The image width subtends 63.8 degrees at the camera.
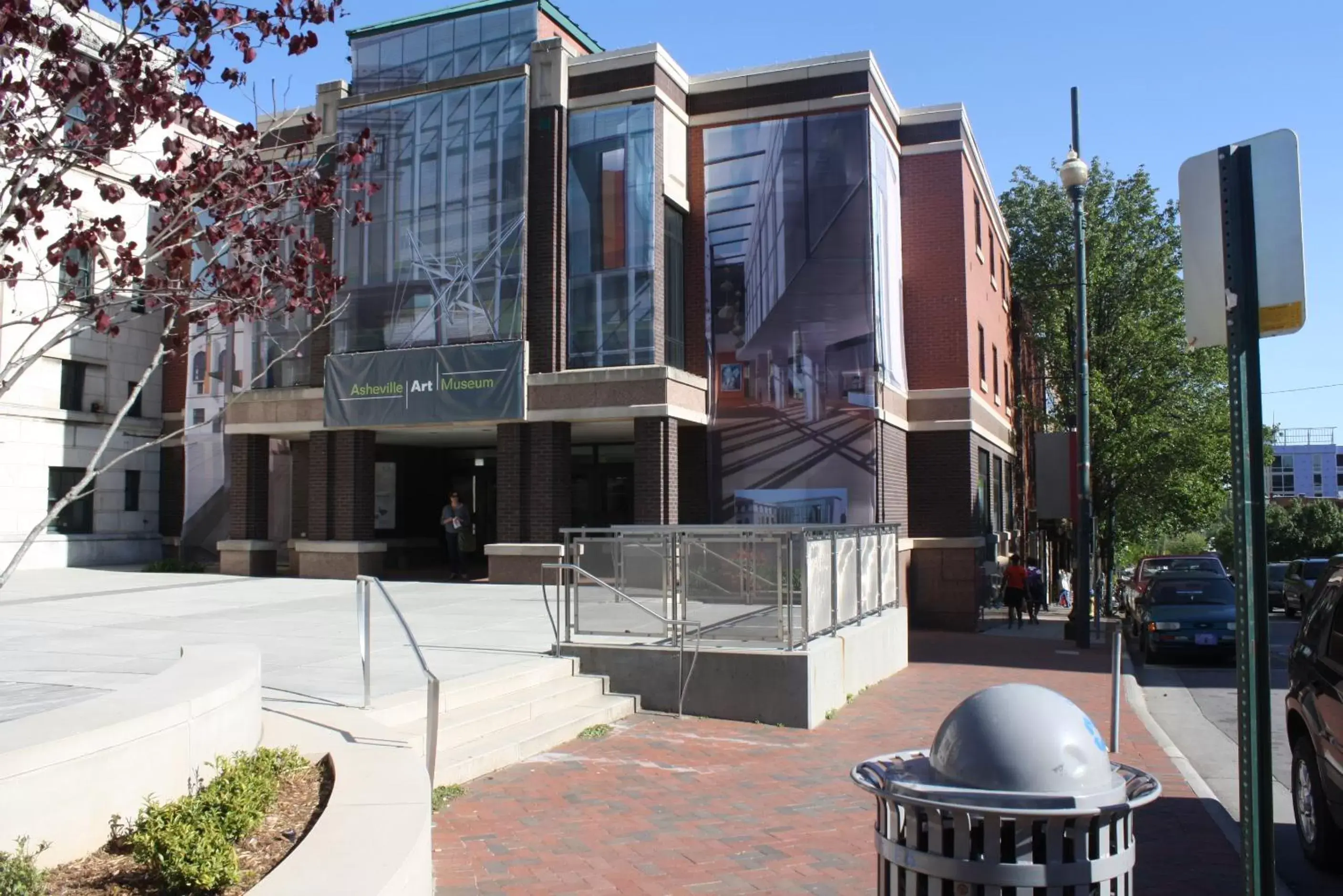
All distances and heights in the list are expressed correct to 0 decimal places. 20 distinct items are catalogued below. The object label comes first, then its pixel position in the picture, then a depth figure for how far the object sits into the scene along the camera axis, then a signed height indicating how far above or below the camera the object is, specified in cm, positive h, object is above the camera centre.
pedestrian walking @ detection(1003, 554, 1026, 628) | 2367 -156
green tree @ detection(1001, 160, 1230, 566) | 3225 +500
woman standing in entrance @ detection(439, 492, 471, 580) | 2152 -19
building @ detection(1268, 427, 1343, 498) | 12244 +518
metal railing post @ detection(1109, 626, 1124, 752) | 986 -165
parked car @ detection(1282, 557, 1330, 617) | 3291 -208
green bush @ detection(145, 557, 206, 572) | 2452 -108
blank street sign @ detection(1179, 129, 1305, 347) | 326 +84
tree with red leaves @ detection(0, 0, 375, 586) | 560 +201
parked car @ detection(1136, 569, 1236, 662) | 1792 -175
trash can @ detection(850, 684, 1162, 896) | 283 -78
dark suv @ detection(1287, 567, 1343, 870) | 625 -128
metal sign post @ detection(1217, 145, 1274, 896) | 312 -17
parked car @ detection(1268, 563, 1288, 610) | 3738 -249
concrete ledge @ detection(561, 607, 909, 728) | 1048 -163
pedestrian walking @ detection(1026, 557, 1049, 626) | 2483 -187
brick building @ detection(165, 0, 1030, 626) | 2056 +418
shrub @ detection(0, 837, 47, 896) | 395 -132
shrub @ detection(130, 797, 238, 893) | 432 -137
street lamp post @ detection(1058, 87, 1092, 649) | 1941 +151
